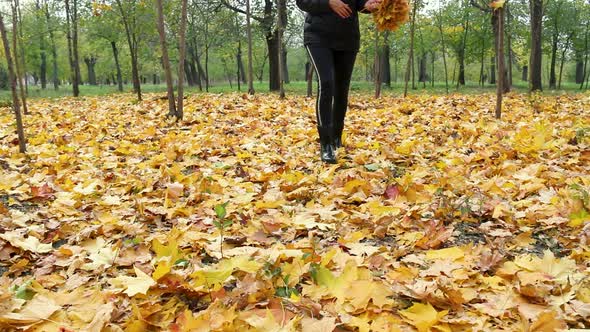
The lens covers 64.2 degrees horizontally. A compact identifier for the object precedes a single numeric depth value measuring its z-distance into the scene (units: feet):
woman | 11.82
